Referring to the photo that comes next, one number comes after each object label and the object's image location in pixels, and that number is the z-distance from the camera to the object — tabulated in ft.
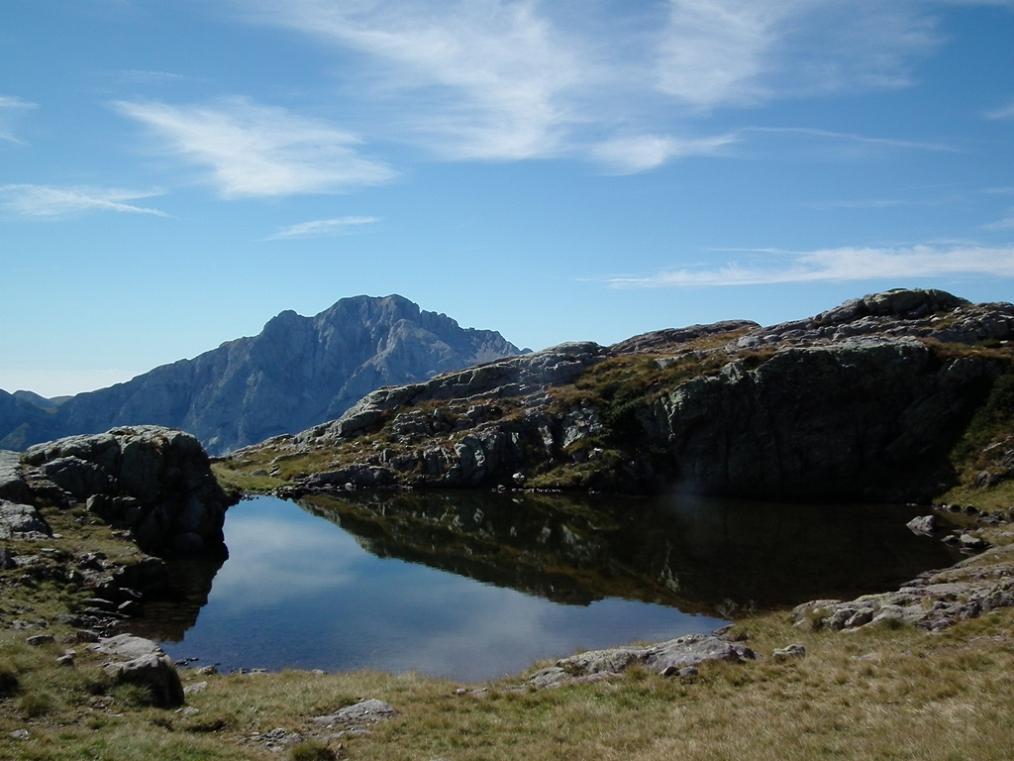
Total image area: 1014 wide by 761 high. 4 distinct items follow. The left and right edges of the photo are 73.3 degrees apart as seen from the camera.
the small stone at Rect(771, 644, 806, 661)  94.17
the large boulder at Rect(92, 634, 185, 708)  77.61
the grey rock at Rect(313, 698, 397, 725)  75.66
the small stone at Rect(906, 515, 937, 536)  220.84
